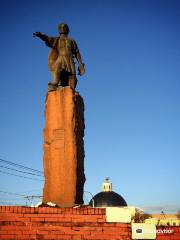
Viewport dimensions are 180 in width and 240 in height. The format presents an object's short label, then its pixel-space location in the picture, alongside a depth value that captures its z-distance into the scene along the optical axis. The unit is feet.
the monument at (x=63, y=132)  22.70
